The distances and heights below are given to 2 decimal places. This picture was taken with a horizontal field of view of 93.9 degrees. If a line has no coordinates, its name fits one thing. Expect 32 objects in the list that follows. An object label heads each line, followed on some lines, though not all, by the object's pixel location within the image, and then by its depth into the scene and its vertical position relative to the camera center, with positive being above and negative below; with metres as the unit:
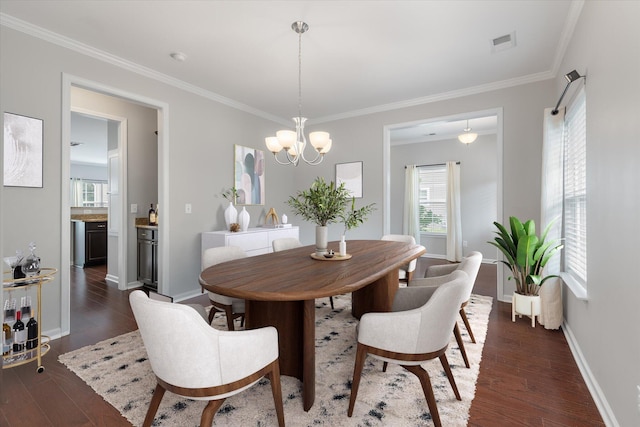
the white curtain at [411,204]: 6.81 +0.21
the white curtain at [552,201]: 2.82 +0.13
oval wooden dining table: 1.49 -0.38
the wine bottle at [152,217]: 4.37 -0.09
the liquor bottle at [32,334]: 2.15 -0.90
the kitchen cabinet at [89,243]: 5.72 -0.63
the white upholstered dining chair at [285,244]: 3.15 -0.35
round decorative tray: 2.30 -0.35
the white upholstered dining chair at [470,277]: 2.09 -0.51
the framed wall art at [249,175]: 4.50 +0.57
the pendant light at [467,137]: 5.29 +1.36
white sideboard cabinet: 3.75 -0.35
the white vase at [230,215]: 4.11 -0.04
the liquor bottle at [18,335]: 2.11 -0.88
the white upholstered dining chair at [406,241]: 3.30 -0.34
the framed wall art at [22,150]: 2.43 +0.50
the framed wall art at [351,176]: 4.92 +0.62
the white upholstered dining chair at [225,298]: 2.27 -0.67
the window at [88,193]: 9.40 +0.58
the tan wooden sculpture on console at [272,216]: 4.88 -0.06
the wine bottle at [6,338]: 2.11 -0.92
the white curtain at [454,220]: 6.37 -0.14
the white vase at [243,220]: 4.16 -0.11
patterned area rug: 1.61 -1.10
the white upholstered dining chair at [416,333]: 1.46 -0.61
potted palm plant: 2.87 -0.45
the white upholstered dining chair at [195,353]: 1.19 -0.59
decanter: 2.17 -0.40
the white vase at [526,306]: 2.89 -0.90
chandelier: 2.58 +0.67
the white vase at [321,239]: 2.43 -0.22
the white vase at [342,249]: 2.39 -0.29
